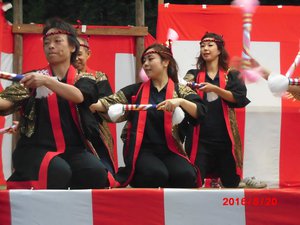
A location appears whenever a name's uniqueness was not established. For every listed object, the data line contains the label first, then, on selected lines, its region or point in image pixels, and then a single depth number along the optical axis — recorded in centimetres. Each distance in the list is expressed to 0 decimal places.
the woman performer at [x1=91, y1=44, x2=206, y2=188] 716
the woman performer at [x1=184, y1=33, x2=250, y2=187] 912
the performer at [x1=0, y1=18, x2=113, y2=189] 609
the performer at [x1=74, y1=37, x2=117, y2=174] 850
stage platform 519
